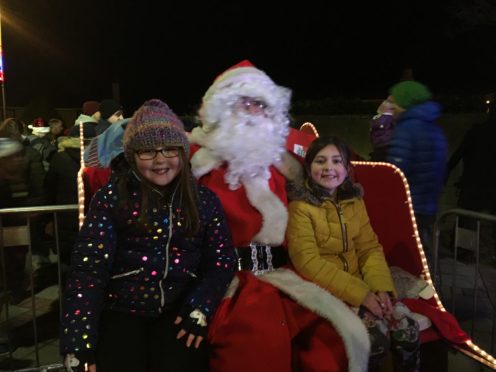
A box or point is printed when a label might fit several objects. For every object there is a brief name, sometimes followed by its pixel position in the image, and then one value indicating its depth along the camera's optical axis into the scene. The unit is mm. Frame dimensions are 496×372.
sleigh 2918
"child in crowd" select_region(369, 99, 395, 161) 4957
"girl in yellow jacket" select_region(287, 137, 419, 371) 2744
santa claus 2391
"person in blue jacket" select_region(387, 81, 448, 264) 4070
